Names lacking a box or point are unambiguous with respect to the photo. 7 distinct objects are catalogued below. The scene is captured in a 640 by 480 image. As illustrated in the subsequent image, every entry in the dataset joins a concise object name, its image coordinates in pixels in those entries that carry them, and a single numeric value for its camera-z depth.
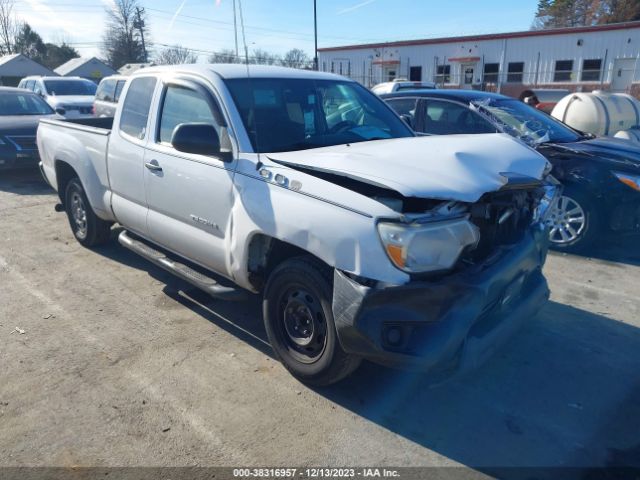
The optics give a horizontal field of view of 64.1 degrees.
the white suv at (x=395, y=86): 13.10
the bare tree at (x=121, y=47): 57.42
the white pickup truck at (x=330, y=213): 2.71
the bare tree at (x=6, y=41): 65.19
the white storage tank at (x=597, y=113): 10.74
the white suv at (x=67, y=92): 15.34
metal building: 31.83
